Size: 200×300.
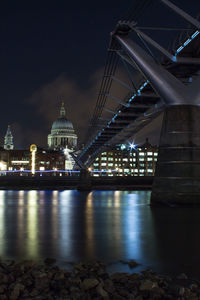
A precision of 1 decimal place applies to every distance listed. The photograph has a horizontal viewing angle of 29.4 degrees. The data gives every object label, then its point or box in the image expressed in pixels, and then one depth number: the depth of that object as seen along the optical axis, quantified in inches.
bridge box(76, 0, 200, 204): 872.3
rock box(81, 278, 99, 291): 267.3
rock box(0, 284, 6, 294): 260.9
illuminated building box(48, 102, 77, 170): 6731.3
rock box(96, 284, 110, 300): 252.7
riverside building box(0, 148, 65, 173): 6220.5
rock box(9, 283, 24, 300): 252.5
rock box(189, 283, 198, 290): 274.1
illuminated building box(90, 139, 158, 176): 6909.5
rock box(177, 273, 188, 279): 305.7
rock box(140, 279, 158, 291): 262.7
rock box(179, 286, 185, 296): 259.4
